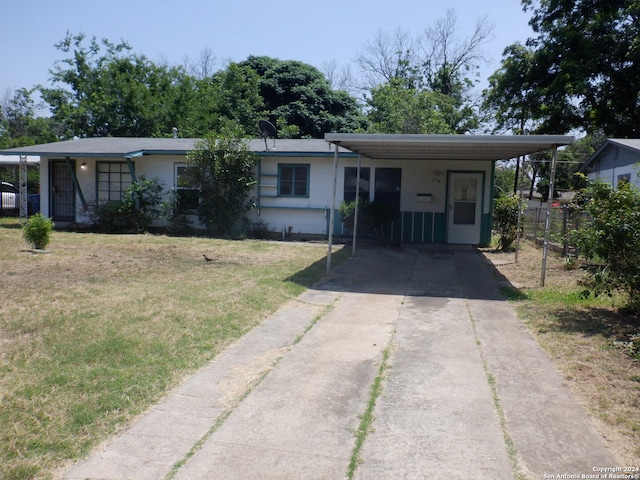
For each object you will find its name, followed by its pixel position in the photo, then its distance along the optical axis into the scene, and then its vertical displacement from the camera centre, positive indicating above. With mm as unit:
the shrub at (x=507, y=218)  14123 -213
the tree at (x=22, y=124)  33531 +5716
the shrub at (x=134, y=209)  16495 -426
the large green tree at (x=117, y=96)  28984 +5478
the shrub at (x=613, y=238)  6600 -302
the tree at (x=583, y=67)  22391 +6107
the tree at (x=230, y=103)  30938 +5565
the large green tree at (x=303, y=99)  32250 +6243
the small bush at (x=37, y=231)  11547 -827
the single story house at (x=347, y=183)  15078 +591
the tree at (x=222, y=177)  15555 +619
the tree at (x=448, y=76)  38906 +9424
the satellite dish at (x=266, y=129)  15902 +2098
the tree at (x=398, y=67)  40375 +10275
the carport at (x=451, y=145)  8977 +1180
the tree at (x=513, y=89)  24266 +5493
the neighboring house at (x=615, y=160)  16597 +1897
